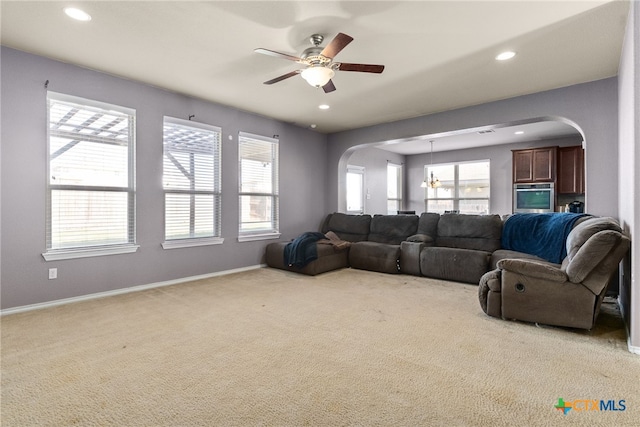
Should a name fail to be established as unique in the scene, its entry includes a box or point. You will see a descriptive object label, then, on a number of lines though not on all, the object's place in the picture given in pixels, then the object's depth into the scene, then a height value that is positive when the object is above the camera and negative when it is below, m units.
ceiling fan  2.81 +1.38
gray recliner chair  2.56 -0.63
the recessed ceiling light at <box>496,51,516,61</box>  3.32 +1.68
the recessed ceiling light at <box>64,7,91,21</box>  2.58 +1.68
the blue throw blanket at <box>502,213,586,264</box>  3.85 -0.31
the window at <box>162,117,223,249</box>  4.46 +0.43
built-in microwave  7.11 +0.32
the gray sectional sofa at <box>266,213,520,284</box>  4.62 -0.60
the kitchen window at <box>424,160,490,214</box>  8.83 +0.67
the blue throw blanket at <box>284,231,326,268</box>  4.98 -0.64
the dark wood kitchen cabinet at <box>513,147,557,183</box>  7.13 +1.10
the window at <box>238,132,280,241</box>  5.45 +0.45
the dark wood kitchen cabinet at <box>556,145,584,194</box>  6.85 +0.91
